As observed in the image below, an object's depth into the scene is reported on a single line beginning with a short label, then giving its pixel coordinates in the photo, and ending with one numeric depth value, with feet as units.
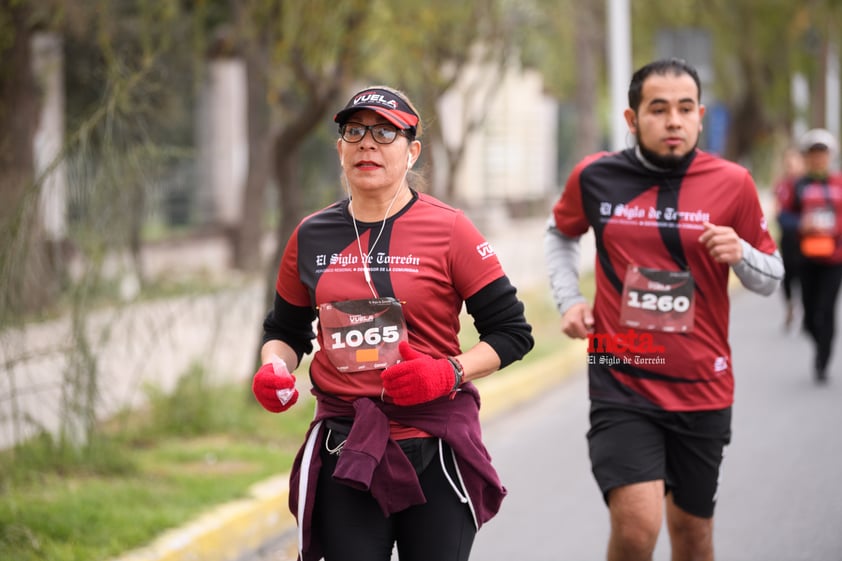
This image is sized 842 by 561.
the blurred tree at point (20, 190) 18.40
